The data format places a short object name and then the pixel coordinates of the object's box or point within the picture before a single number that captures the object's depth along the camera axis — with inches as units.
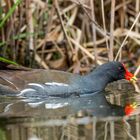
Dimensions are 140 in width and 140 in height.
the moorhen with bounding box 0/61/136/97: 621.0
